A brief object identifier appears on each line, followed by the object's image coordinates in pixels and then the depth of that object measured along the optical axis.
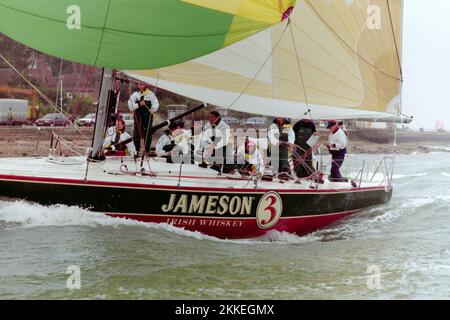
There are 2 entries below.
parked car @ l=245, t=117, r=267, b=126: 37.67
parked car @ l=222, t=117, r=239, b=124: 39.55
